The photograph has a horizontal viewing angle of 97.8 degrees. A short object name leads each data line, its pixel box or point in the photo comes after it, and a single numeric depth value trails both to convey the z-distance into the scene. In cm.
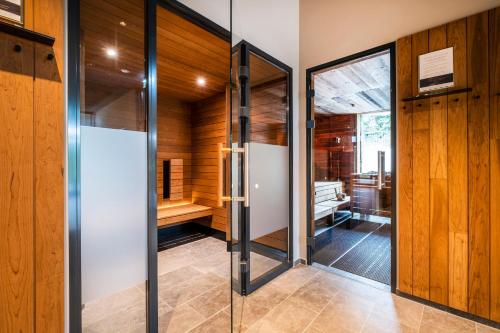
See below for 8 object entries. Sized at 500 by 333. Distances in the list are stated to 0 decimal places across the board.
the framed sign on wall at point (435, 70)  172
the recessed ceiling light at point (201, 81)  344
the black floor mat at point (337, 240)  285
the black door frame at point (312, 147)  202
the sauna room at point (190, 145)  334
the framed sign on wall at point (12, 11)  88
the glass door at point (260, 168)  174
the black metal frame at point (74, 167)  107
